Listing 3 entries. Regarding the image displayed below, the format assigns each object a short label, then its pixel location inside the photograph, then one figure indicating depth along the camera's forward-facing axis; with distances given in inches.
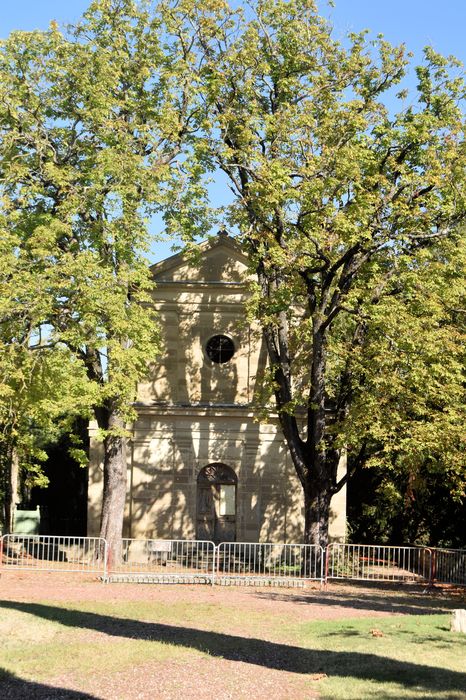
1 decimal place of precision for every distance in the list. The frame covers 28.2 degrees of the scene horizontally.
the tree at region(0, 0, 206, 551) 914.1
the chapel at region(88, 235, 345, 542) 1180.5
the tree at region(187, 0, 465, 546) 916.6
